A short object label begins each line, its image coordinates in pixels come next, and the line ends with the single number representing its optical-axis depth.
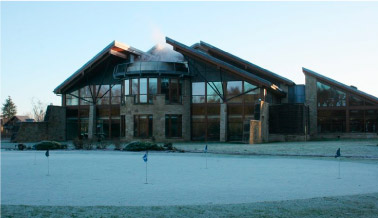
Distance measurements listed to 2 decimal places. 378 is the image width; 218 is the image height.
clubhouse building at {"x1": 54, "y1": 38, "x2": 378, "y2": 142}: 36.94
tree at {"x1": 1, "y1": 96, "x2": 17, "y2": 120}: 98.01
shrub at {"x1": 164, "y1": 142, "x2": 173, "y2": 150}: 27.30
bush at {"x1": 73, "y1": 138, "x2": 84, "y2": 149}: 29.75
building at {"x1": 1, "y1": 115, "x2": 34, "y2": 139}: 74.75
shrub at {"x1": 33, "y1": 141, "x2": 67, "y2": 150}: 29.64
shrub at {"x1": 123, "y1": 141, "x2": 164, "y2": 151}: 27.41
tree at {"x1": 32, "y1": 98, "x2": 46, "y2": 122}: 96.88
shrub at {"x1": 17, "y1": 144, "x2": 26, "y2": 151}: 29.69
